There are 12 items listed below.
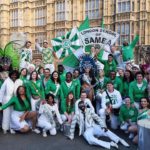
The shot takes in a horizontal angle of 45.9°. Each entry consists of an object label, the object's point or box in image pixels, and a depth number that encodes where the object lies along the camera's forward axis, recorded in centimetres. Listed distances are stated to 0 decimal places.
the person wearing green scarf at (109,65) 487
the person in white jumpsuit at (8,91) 390
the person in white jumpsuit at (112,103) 410
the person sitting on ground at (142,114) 360
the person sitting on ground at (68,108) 395
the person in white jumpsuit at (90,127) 357
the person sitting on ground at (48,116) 384
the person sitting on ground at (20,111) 381
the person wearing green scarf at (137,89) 404
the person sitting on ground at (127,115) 384
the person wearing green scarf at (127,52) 544
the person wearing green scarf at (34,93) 405
